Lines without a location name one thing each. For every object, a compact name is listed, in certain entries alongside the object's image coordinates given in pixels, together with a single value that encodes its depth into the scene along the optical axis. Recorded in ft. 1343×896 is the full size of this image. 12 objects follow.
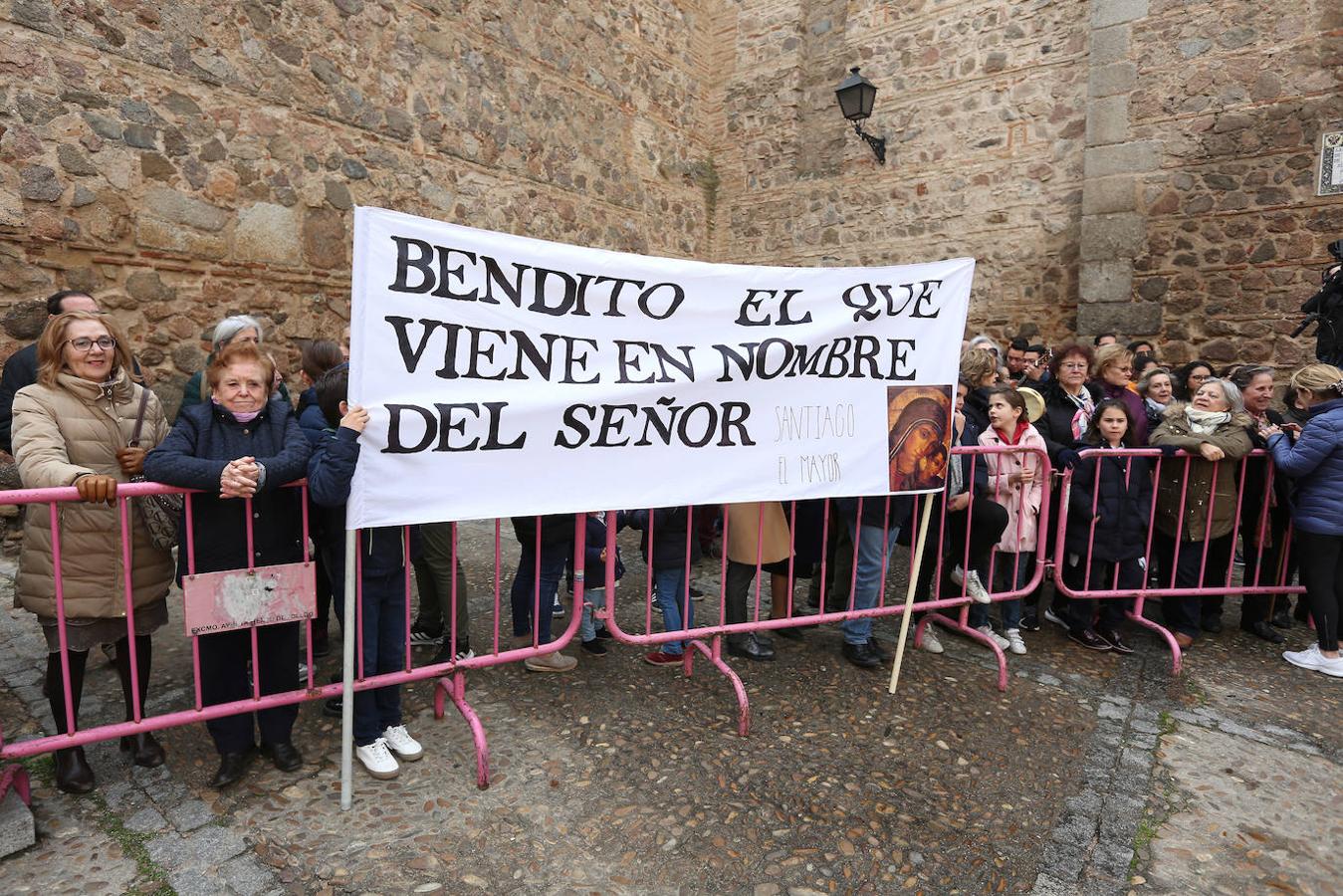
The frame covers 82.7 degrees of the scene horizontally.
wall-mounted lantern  31.58
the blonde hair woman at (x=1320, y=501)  13.55
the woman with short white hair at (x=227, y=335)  12.44
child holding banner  9.76
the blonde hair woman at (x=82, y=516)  8.85
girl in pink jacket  14.12
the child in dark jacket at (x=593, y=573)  13.16
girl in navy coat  14.43
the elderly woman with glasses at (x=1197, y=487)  14.76
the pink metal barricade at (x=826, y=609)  11.47
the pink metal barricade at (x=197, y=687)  8.25
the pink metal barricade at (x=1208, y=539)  14.38
